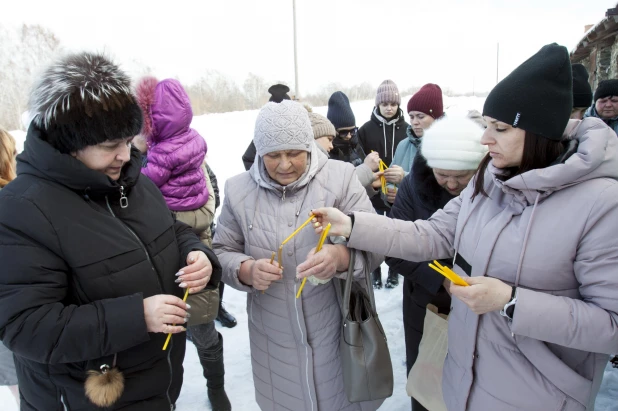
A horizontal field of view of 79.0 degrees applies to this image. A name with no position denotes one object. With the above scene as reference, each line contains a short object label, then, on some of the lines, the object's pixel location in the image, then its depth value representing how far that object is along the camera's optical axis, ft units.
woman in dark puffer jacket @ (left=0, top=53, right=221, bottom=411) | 4.14
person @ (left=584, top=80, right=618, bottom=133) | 15.56
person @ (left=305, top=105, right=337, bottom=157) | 11.35
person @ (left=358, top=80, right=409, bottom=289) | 15.84
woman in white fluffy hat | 6.70
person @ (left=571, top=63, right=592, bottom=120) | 13.01
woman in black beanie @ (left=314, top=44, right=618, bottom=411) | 3.91
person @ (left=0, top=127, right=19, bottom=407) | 7.45
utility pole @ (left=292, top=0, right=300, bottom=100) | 46.96
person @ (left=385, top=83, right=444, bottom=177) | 12.12
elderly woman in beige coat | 5.99
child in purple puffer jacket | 9.14
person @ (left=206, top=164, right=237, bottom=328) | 12.78
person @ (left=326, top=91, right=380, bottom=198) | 14.99
